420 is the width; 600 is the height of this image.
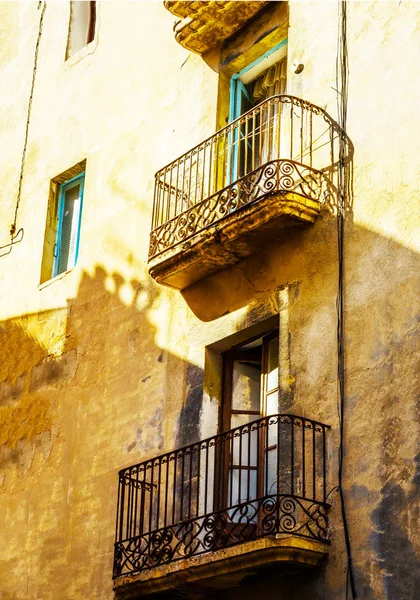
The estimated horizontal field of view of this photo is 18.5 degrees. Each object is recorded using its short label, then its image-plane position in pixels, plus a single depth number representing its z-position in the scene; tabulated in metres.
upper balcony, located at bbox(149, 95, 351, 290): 11.95
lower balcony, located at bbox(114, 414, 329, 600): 10.62
